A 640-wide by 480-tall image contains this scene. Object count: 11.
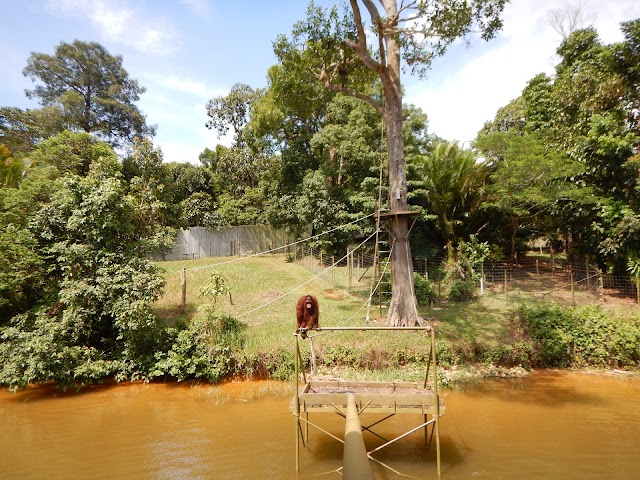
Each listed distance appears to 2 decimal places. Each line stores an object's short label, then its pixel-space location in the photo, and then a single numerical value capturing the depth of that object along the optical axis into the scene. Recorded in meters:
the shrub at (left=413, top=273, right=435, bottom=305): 12.84
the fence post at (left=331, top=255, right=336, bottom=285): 15.73
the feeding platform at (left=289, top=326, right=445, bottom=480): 5.28
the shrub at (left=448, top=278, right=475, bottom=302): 13.39
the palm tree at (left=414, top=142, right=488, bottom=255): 16.30
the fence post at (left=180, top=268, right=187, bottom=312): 11.49
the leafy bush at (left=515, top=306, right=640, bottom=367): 9.63
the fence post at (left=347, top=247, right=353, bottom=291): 14.81
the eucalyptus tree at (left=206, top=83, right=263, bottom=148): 26.95
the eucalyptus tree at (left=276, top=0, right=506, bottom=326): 10.05
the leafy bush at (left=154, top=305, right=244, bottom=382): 9.09
